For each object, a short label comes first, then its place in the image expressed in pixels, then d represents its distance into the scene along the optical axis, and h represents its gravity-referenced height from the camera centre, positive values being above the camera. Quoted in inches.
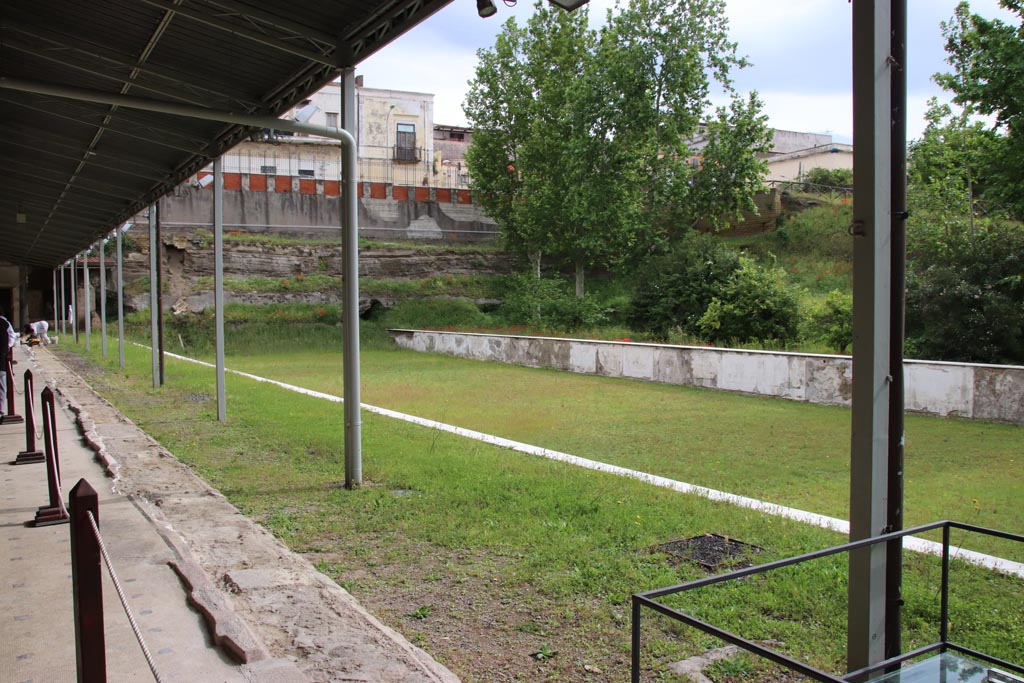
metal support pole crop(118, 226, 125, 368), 835.6 -18.7
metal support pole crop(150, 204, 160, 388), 648.4 +20.2
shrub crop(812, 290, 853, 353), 649.6 -9.2
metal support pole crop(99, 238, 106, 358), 925.0 +11.8
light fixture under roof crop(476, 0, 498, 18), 241.8 +97.3
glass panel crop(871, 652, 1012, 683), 112.4 -54.5
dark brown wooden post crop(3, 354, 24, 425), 482.0 -62.7
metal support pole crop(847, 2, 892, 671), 118.8 -0.3
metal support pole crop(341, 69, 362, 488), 303.4 +12.7
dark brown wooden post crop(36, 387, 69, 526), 246.5 -56.3
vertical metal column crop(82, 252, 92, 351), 1106.7 +15.2
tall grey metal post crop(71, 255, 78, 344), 1199.4 +24.7
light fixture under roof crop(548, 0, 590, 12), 189.7 +77.8
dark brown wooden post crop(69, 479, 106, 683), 106.0 -38.7
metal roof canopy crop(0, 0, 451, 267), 285.9 +111.9
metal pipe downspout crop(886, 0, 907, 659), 119.9 +3.6
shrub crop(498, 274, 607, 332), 1101.1 +10.4
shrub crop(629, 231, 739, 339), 872.3 +33.4
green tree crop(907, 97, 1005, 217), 652.6 +177.9
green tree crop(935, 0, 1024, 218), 530.3 +159.8
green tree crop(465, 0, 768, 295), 1048.8 +245.5
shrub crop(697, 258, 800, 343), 744.3 +0.6
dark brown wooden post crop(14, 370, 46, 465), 346.6 -57.2
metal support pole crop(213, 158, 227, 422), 462.9 +26.8
